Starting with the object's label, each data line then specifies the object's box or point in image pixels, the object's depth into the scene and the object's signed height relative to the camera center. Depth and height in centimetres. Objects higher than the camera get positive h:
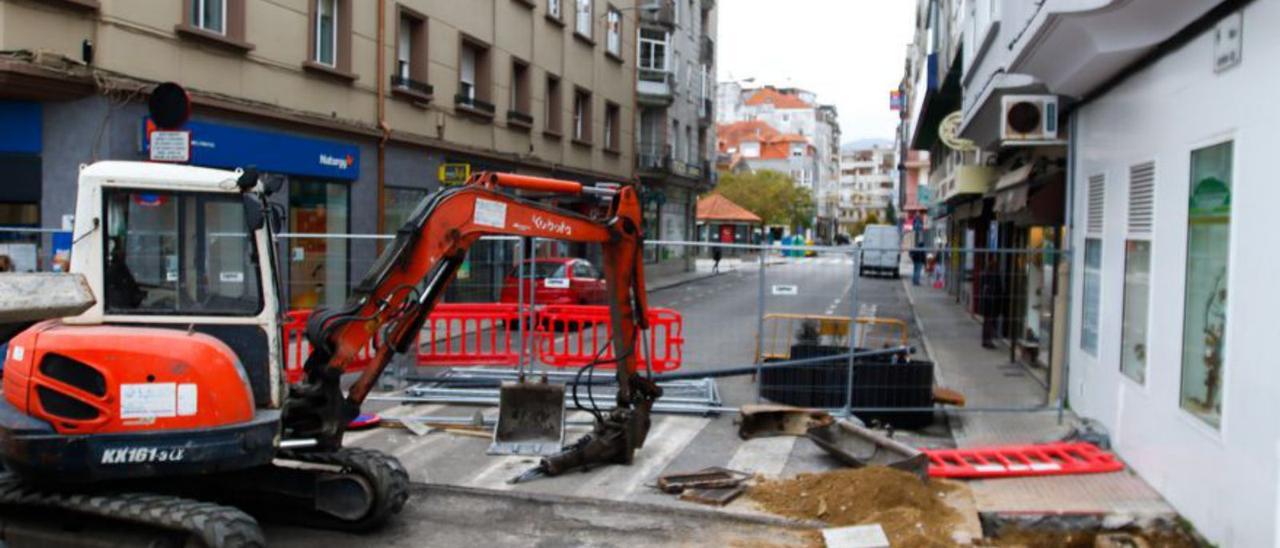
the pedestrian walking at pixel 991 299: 1246 -70
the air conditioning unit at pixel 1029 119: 1056 +137
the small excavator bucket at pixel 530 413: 904 -161
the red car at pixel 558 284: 1155 -58
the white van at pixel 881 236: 5006 +40
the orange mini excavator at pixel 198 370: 539 -81
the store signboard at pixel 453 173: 2030 +124
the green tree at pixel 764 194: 8881 +424
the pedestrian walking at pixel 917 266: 3525 -75
